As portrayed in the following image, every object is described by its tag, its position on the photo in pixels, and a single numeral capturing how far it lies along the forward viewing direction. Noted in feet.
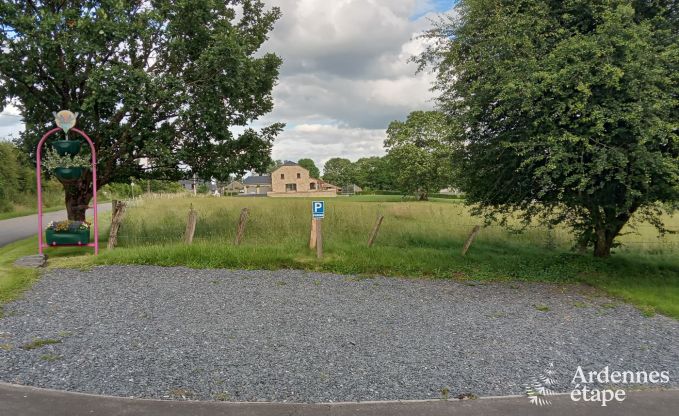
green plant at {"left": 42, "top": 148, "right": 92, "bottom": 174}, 31.04
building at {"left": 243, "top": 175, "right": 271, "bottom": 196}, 342.03
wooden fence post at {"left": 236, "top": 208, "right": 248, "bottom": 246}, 35.27
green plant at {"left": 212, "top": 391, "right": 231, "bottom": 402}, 11.93
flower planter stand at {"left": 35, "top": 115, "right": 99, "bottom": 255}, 31.17
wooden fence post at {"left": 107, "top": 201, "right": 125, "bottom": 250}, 35.37
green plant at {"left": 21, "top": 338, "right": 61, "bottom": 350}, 15.26
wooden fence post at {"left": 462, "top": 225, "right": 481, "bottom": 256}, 34.17
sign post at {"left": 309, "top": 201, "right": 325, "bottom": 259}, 32.09
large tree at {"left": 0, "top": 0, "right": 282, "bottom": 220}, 32.53
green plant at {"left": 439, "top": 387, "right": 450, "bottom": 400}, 12.36
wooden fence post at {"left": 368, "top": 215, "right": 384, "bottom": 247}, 35.76
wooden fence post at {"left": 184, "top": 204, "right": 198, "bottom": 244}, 34.99
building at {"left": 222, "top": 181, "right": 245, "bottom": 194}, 361.38
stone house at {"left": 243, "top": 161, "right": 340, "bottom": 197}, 305.32
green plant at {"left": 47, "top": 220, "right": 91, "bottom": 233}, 32.68
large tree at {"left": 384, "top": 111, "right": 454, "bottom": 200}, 169.27
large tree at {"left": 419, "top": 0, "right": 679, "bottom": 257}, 23.36
